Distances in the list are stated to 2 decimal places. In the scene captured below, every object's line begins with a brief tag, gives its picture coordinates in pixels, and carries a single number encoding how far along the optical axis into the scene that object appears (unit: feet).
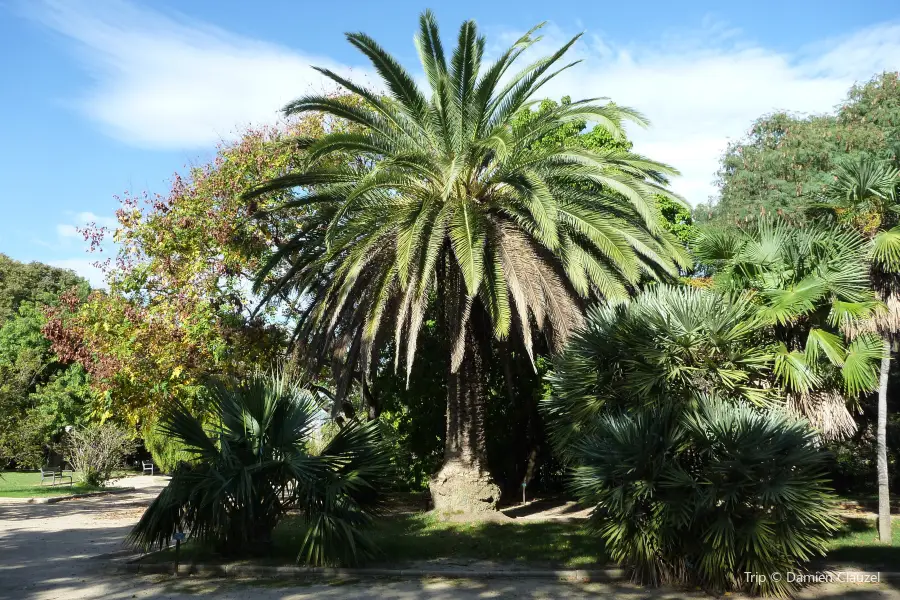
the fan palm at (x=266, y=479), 35.83
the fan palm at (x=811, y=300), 36.42
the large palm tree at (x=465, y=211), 44.19
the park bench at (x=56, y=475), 102.80
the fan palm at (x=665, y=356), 34.83
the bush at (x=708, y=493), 29.71
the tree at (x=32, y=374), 86.94
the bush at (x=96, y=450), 91.91
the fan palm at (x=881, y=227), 39.37
